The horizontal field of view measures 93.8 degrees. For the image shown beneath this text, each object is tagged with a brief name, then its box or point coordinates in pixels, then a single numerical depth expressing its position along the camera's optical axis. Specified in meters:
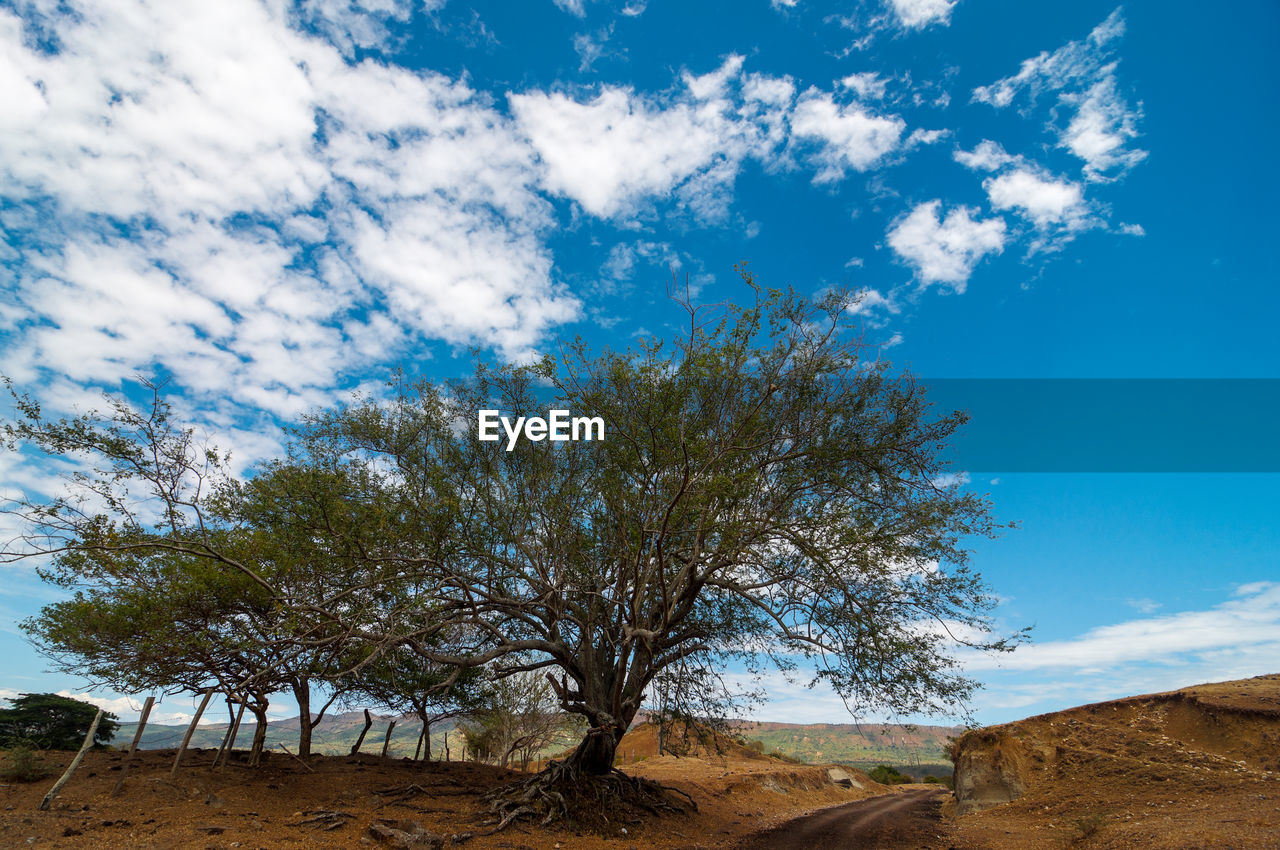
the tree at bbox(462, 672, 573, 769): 27.22
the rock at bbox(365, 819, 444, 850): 10.73
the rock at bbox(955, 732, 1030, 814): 16.55
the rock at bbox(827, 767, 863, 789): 36.67
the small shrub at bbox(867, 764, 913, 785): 50.81
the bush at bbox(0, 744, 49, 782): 13.53
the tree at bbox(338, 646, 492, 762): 17.11
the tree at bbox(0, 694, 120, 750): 18.53
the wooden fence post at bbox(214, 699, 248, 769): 15.76
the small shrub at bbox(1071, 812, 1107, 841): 10.96
